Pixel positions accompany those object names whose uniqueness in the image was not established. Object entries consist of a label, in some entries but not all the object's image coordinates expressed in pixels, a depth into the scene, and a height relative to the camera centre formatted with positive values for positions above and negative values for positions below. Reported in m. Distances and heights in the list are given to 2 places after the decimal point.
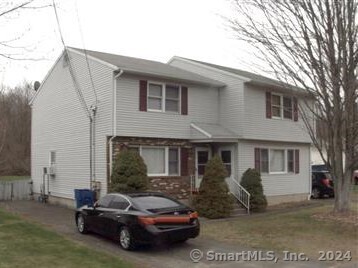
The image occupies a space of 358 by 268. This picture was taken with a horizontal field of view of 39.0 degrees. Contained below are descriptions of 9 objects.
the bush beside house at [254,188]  21.36 -1.04
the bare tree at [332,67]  16.16 +3.16
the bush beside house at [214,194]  18.92 -1.16
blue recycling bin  19.59 -1.28
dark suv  28.89 -1.24
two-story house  19.88 +1.72
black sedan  11.67 -1.34
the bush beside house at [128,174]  18.17 -0.36
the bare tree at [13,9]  11.99 +3.69
